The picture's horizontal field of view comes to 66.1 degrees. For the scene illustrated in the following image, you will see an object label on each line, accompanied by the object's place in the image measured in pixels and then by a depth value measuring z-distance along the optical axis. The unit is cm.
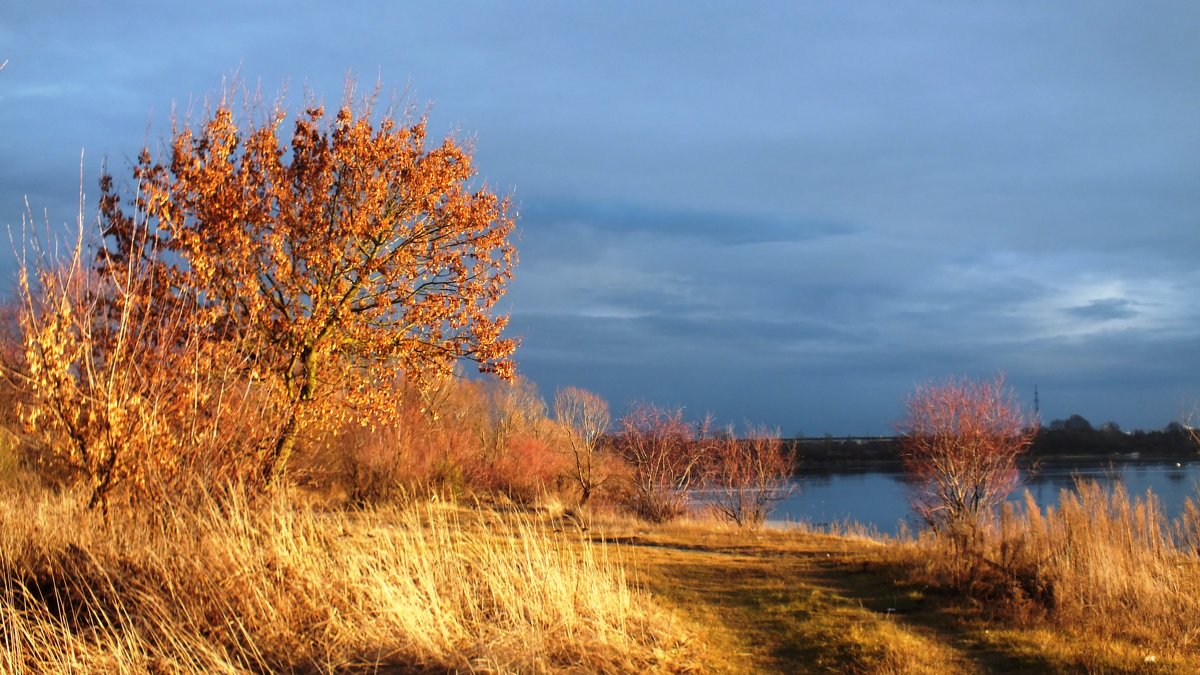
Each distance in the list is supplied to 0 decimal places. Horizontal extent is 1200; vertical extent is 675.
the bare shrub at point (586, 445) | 3709
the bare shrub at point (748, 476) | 3656
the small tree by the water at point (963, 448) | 3062
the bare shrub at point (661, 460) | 3412
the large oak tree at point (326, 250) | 1298
